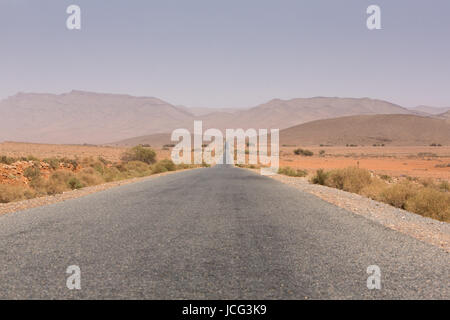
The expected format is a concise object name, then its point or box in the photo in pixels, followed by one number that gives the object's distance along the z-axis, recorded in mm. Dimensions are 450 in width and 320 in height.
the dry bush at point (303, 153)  72538
